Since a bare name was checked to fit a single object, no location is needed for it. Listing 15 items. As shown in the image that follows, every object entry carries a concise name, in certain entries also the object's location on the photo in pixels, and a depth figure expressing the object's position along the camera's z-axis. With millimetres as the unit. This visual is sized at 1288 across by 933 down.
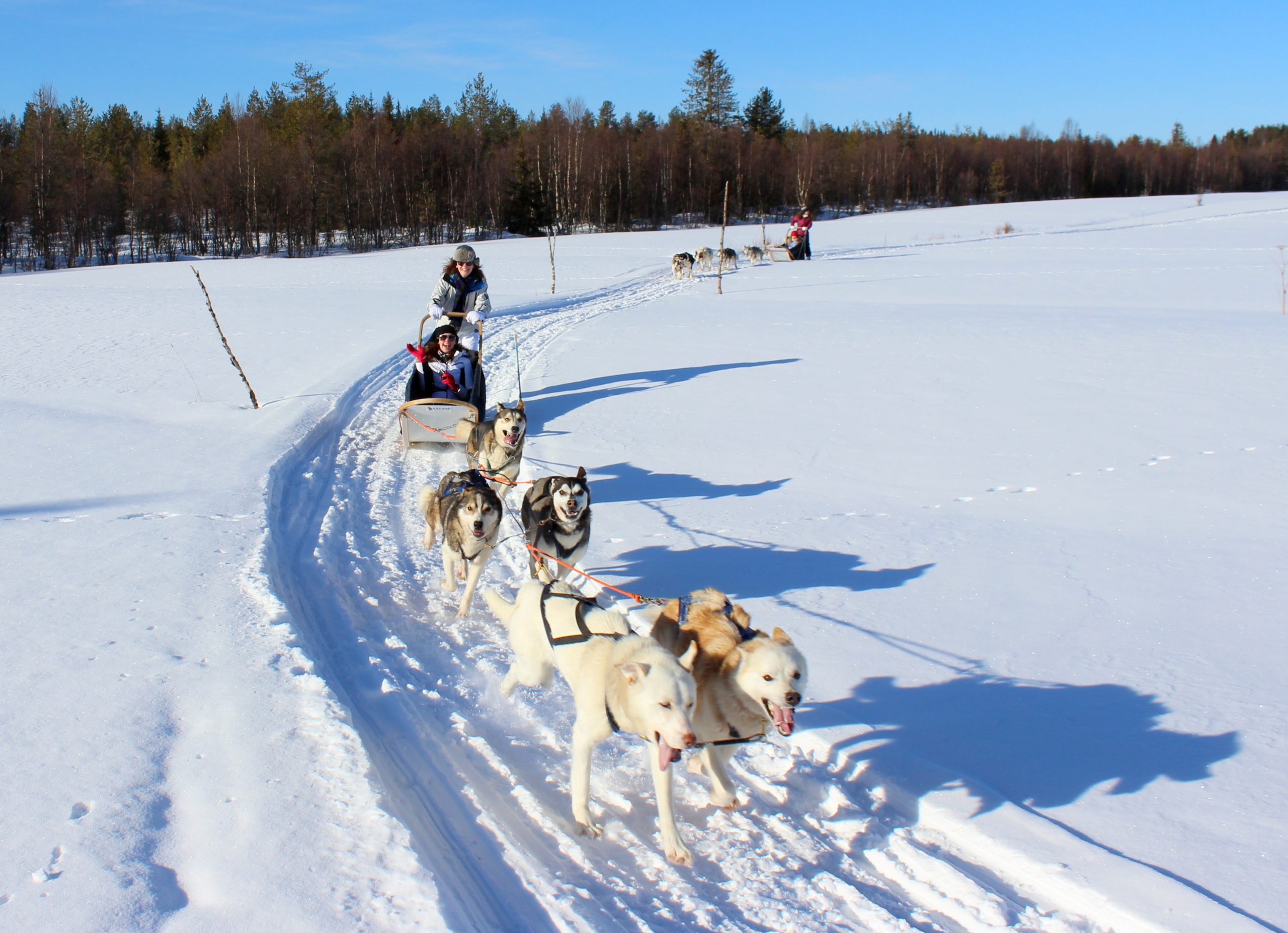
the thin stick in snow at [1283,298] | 12955
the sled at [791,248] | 23812
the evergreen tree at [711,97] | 52188
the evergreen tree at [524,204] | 40188
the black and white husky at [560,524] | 4082
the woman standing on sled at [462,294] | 8039
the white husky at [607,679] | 2291
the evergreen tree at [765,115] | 56906
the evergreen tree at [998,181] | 55375
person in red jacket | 23250
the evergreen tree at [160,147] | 46847
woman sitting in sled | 7215
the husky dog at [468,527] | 3943
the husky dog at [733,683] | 2471
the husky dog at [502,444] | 5801
